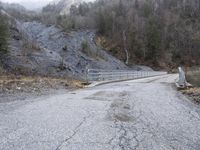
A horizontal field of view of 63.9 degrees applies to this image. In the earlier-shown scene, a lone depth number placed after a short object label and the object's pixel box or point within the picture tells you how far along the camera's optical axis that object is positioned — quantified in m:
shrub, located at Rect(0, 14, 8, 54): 13.43
